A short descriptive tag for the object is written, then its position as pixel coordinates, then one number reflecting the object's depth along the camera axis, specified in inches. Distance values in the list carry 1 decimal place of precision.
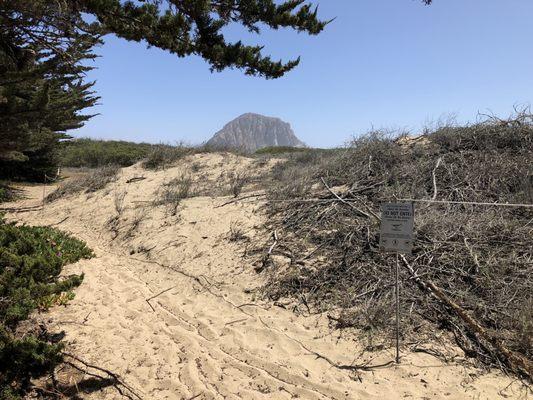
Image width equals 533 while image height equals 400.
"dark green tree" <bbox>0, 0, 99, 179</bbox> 217.5
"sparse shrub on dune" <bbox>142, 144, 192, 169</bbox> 645.9
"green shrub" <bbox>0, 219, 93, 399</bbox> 158.2
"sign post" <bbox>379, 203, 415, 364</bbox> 177.5
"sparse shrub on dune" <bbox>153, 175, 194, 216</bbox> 409.0
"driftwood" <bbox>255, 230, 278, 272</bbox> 260.7
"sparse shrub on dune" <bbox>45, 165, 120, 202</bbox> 573.6
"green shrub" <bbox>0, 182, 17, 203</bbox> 557.5
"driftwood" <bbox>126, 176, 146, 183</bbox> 567.8
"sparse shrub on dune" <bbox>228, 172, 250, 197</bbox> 404.5
